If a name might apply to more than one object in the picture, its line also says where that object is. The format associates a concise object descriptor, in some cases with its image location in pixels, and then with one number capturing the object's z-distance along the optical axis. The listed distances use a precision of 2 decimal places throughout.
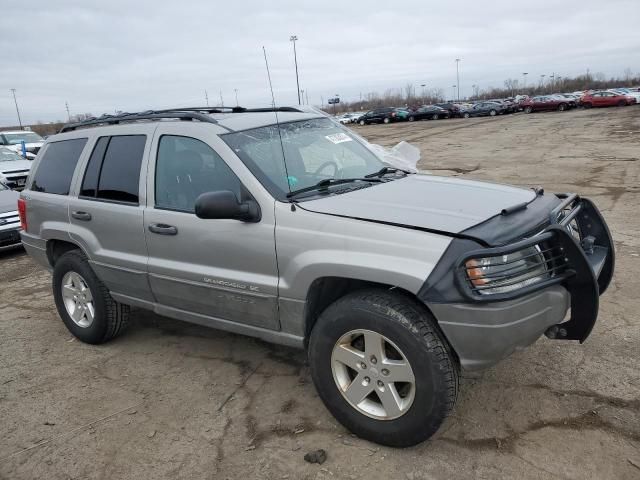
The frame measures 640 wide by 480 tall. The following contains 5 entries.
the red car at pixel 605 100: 44.91
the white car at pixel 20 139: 19.97
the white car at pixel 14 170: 12.84
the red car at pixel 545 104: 46.97
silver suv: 2.69
